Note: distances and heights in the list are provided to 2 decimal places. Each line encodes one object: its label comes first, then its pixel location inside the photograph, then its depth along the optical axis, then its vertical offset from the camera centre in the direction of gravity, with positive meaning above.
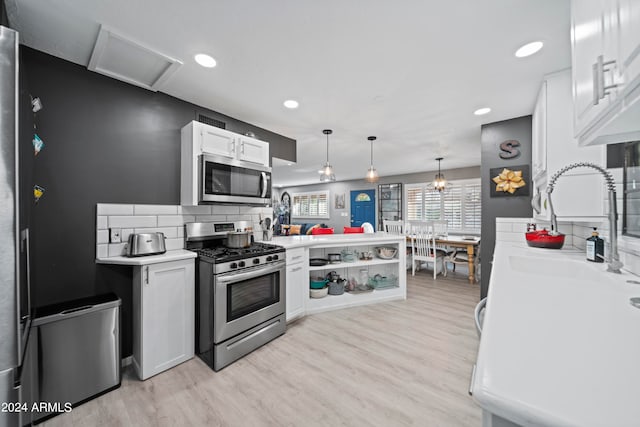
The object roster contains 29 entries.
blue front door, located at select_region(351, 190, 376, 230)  8.08 +0.22
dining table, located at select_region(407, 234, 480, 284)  4.40 -0.56
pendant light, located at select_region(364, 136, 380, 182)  3.84 +0.61
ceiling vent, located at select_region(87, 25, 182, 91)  1.69 +1.17
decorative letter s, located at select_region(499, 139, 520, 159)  2.97 +0.76
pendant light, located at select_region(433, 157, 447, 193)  5.29 +0.66
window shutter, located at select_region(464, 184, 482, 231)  6.16 +0.15
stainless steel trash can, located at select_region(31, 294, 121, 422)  1.51 -0.89
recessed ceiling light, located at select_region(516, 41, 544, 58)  1.73 +1.17
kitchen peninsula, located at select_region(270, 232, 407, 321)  2.79 -0.70
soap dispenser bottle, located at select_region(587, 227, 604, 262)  1.46 -0.22
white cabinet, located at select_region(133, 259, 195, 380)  1.84 -0.78
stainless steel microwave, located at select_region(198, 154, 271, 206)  2.32 +0.34
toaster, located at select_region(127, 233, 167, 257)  1.98 -0.24
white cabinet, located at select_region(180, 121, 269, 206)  2.31 +0.65
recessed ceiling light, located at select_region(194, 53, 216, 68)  1.88 +1.19
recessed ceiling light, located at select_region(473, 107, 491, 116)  2.78 +1.15
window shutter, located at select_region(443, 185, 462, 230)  6.45 +0.19
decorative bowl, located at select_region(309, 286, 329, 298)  3.07 -0.97
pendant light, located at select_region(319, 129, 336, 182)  3.58 +0.62
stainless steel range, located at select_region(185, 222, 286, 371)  1.99 -0.73
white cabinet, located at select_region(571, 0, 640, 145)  0.67 +0.44
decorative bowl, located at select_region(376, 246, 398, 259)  3.45 -0.53
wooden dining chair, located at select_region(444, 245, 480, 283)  4.62 -0.87
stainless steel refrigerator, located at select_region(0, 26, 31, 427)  0.88 -0.06
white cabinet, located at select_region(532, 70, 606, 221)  1.81 +0.43
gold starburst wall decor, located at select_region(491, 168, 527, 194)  2.92 +0.38
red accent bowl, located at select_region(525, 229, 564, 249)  2.00 -0.22
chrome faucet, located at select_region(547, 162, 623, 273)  1.22 -0.09
